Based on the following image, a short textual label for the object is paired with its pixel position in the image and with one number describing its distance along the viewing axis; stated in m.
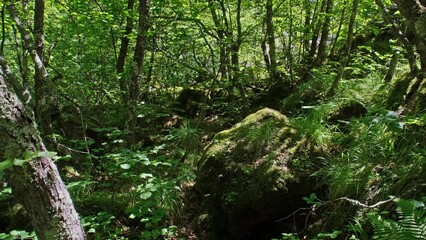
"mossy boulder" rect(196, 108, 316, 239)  4.30
